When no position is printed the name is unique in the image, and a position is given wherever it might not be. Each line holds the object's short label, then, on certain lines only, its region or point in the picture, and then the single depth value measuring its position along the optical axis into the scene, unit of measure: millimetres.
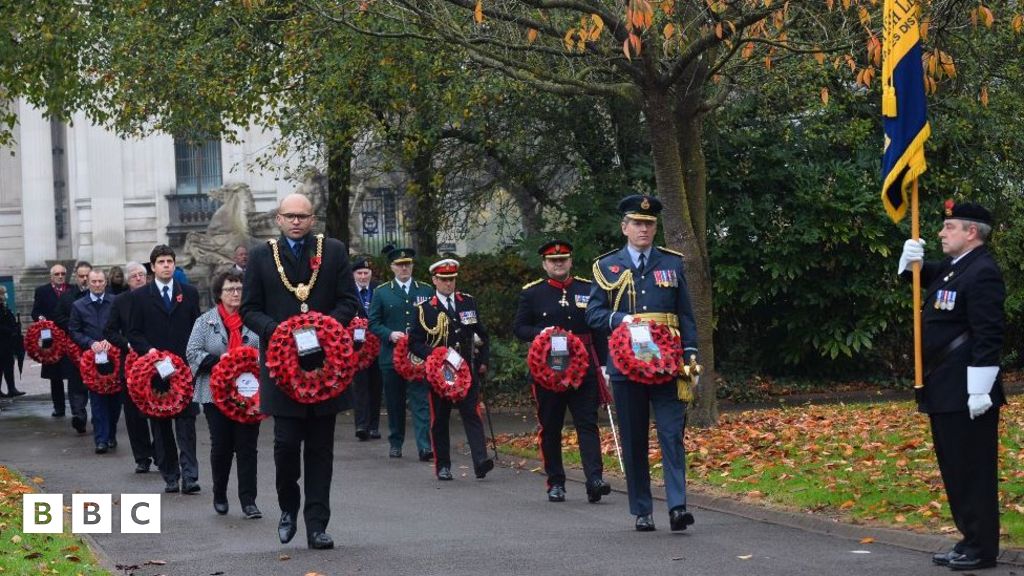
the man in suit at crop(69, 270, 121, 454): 17656
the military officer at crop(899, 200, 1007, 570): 8961
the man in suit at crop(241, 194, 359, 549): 10266
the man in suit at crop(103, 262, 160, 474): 15109
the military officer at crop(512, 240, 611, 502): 12797
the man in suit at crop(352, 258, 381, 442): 18734
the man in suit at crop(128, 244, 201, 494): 13977
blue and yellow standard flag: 10242
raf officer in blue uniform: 10891
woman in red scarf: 12242
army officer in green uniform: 17156
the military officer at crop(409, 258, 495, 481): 14984
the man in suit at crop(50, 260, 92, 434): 20003
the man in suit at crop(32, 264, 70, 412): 22203
